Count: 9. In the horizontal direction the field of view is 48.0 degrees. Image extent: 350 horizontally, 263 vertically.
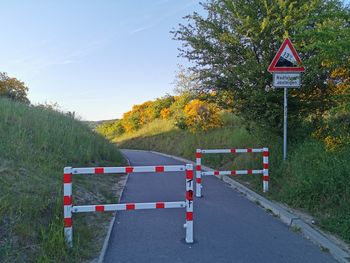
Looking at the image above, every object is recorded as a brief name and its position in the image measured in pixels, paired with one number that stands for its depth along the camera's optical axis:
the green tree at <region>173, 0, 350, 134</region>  11.45
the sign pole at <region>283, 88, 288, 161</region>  10.17
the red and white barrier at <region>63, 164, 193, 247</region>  5.88
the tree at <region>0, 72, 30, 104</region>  29.73
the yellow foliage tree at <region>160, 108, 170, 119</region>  38.30
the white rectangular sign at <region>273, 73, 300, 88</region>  10.16
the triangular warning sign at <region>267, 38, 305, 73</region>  9.80
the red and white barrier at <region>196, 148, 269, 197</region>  10.03
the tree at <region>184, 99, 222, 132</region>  23.97
